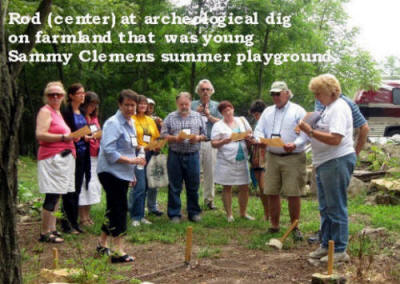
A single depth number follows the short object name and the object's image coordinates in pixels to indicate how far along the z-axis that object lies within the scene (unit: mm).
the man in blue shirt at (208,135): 7992
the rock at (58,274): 4071
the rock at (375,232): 6086
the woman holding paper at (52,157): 5934
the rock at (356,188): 9492
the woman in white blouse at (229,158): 7383
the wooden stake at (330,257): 4328
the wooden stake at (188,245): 4887
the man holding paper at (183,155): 7328
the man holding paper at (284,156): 6133
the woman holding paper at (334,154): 4918
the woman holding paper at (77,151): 6471
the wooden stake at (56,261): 4367
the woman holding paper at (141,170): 7129
